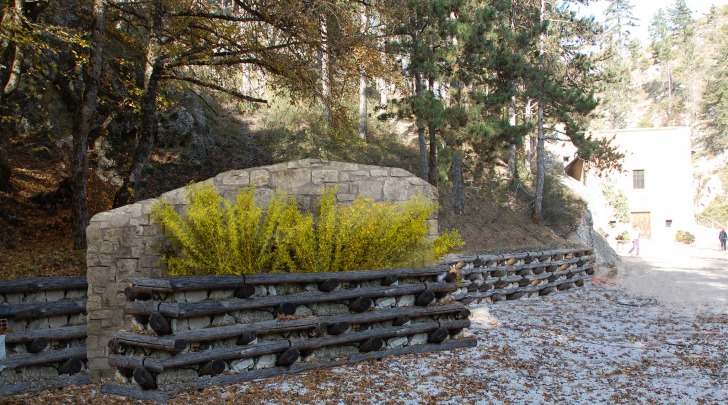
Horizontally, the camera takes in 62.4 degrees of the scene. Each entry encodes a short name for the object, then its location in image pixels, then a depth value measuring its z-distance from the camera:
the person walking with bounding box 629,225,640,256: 29.52
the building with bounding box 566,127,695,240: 37.19
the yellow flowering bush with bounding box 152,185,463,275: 6.36
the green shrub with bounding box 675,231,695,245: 35.61
